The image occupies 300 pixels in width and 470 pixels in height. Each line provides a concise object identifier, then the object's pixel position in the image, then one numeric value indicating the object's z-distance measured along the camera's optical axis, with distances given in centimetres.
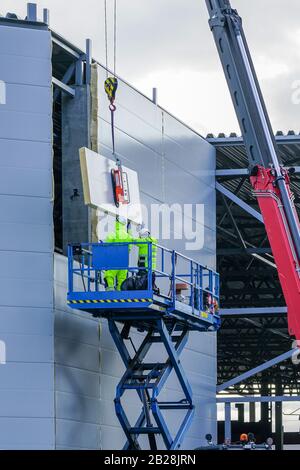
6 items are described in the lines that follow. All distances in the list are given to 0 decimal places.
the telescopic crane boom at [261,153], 2806
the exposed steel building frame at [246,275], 3944
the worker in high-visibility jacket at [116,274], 2739
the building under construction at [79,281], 2688
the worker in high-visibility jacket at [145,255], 2739
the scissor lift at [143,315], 2698
